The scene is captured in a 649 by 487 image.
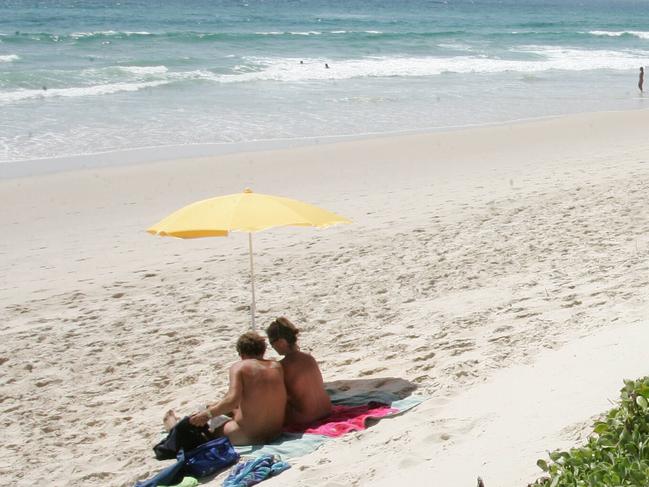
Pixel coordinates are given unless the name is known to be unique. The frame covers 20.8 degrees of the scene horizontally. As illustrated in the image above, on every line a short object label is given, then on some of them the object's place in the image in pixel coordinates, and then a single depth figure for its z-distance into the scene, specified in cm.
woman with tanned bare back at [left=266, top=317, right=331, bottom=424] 1194
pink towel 1134
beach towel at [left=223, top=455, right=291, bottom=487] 1010
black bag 1127
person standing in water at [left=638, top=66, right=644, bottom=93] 5224
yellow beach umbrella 1266
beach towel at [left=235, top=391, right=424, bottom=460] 1095
